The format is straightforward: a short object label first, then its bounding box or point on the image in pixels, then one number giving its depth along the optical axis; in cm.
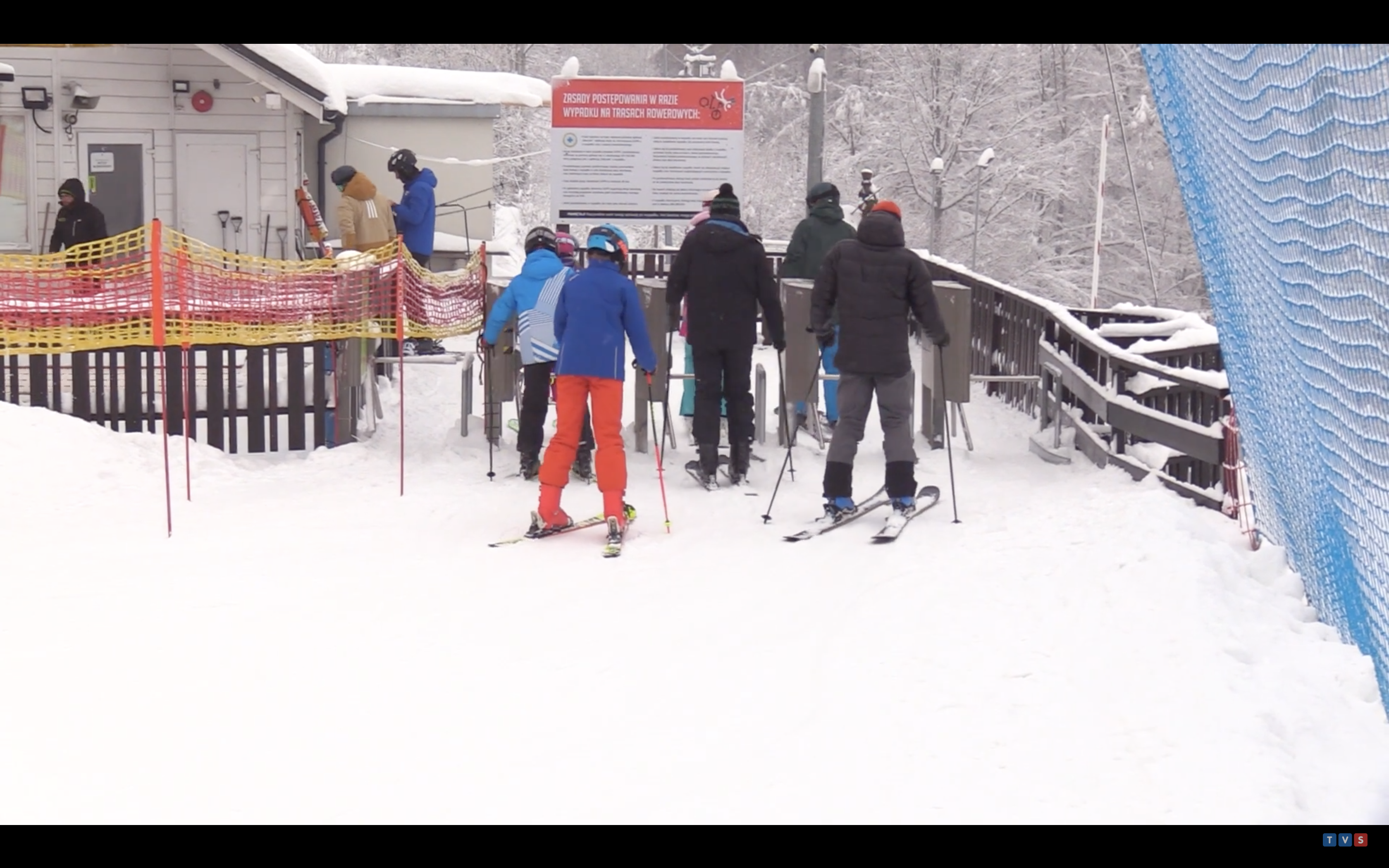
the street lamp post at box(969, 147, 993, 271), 2747
